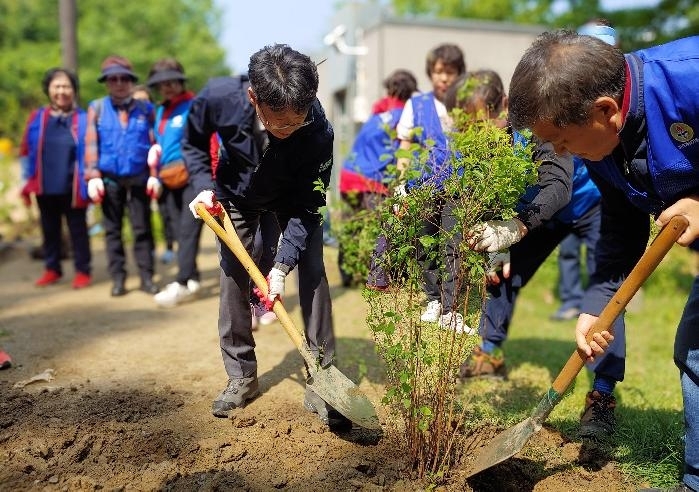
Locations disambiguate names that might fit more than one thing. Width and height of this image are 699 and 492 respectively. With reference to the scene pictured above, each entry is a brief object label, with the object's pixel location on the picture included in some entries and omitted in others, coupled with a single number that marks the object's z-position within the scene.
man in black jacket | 3.15
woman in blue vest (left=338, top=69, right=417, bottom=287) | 5.09
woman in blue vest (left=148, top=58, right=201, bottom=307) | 5.97
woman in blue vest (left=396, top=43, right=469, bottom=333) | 2.76
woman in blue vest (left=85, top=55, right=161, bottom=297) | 6.07
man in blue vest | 2.13
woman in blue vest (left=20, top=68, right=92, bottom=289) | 6.39
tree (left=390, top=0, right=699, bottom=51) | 13.53
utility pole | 7.98
